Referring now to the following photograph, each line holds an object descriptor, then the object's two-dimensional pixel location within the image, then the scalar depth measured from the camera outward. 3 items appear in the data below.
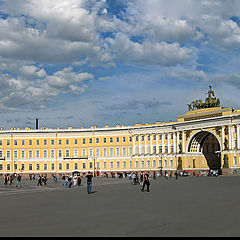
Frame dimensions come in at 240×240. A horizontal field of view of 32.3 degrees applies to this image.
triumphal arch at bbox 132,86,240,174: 88.81
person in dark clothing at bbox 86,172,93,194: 36.78
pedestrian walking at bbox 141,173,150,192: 37.41
